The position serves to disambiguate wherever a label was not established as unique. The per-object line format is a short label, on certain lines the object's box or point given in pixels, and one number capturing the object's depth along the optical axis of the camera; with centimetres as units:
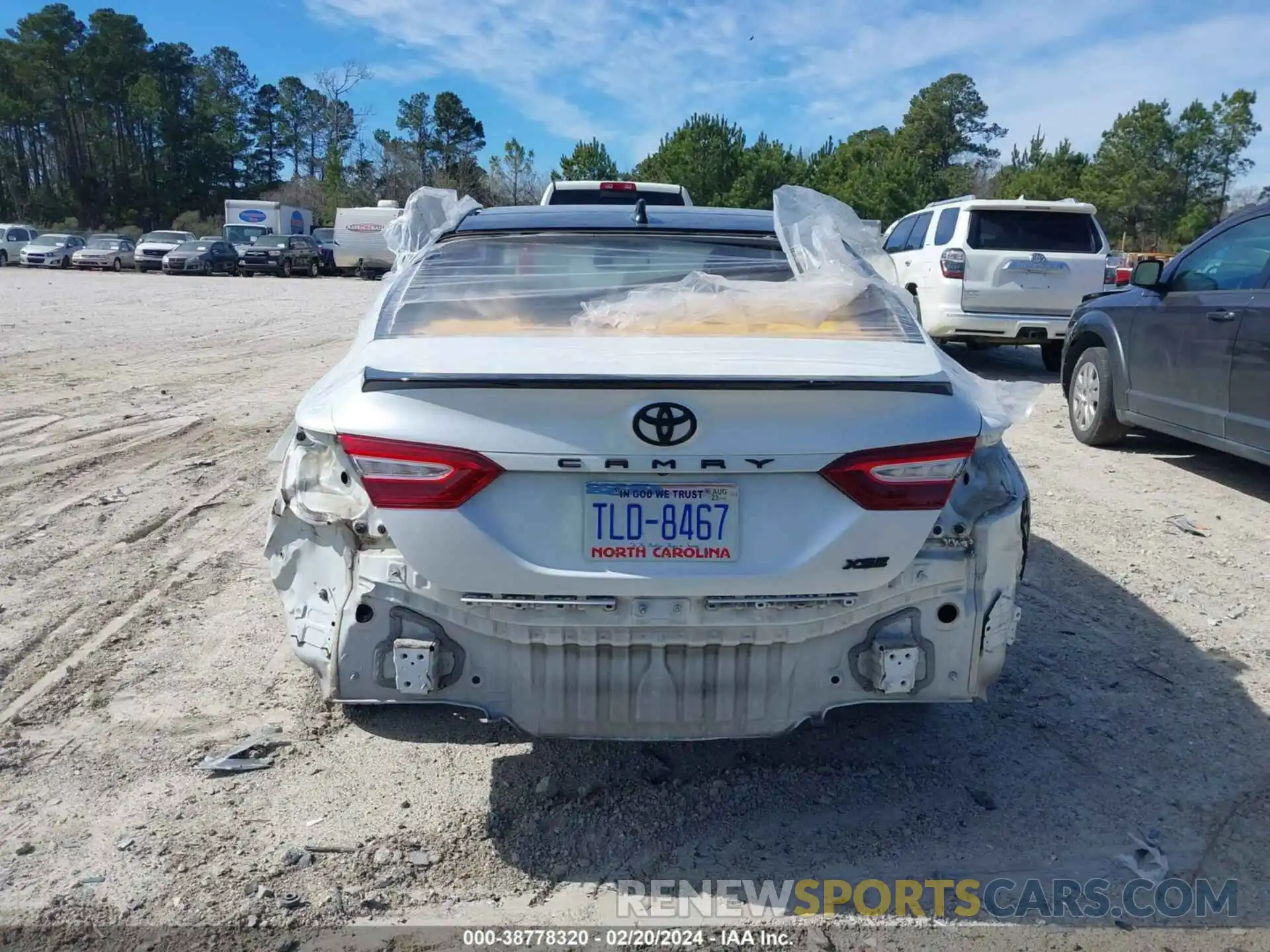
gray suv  600
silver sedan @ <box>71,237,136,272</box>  3862
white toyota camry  251
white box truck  5012
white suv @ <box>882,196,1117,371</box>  1075
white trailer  3588
